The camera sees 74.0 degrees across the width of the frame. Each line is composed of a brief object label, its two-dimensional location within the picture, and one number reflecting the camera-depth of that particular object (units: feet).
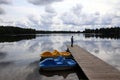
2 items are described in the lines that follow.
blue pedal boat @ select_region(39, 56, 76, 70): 23.32
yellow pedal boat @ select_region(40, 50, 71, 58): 30.51
